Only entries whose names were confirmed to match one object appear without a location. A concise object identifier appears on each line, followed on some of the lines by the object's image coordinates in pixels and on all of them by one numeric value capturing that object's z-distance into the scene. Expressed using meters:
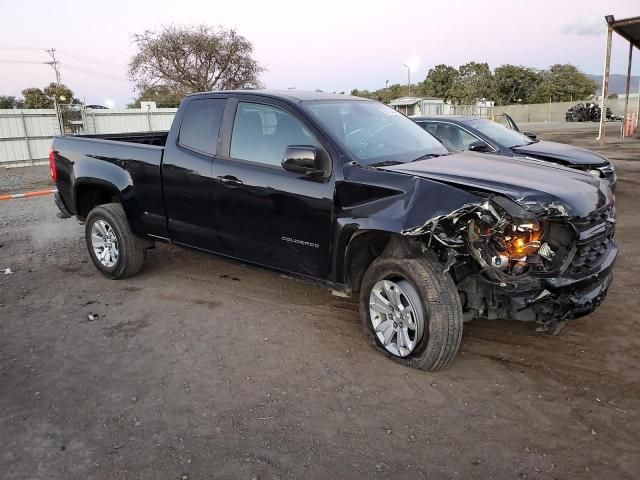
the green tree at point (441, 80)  81.56
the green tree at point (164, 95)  41.50
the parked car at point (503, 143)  8.02
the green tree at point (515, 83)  79.38
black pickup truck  3.39
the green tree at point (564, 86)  78.38
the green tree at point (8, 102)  50.25
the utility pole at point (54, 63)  67.62
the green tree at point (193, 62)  40.62
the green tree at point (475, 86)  74.25
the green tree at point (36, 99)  43.89
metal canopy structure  19.09
